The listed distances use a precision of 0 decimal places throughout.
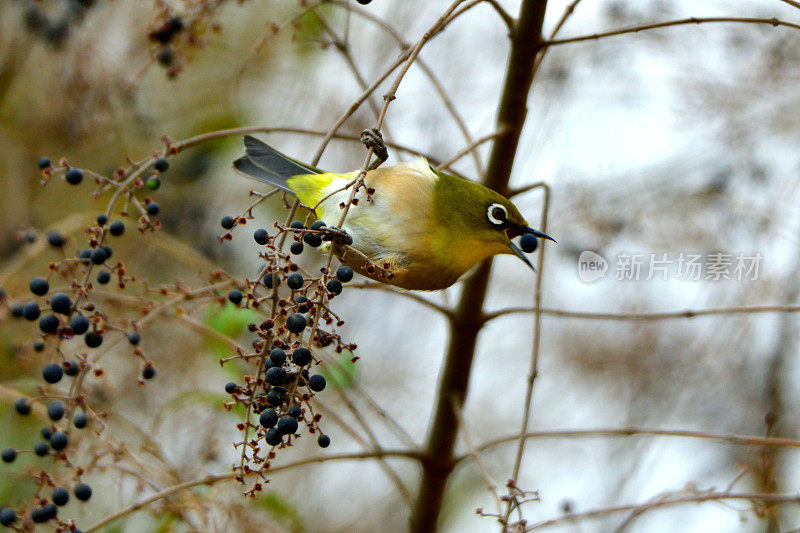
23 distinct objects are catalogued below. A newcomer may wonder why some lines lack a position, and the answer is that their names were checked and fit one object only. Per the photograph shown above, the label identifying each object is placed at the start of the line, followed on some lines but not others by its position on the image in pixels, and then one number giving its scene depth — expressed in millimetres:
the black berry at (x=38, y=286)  4320
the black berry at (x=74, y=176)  4393
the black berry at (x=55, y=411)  4077
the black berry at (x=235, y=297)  4391
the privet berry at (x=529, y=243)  5375
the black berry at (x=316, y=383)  3506
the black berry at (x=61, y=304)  3891
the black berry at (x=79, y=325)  3887
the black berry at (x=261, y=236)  3439
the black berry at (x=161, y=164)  4270
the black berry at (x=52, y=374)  4102
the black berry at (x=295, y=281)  3270
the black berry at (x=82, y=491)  4230
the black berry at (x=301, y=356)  3182
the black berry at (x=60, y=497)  4082
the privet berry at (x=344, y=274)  3625
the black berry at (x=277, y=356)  3235
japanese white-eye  4973
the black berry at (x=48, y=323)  4066
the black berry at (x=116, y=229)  4395
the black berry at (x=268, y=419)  3219
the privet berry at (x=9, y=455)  4168
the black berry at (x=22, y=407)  4371
